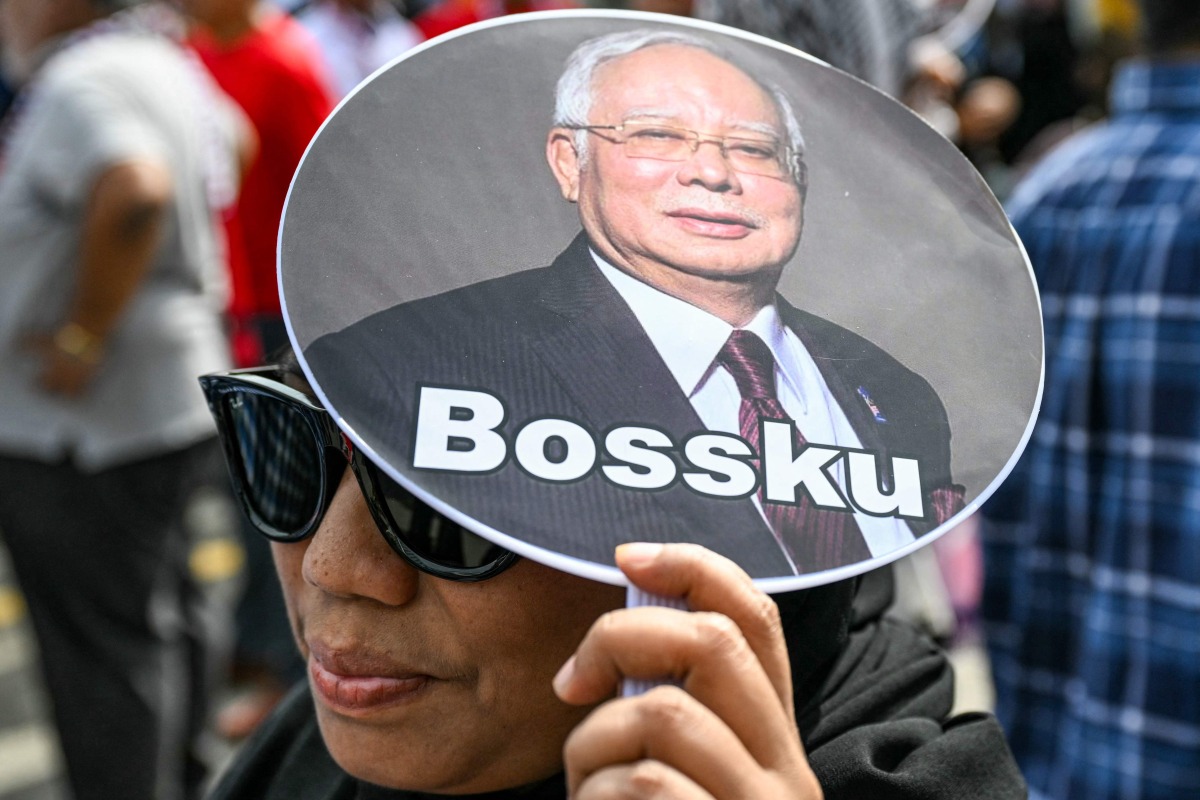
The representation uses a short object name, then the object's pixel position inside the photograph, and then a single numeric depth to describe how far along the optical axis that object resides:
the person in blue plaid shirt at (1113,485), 2.14
